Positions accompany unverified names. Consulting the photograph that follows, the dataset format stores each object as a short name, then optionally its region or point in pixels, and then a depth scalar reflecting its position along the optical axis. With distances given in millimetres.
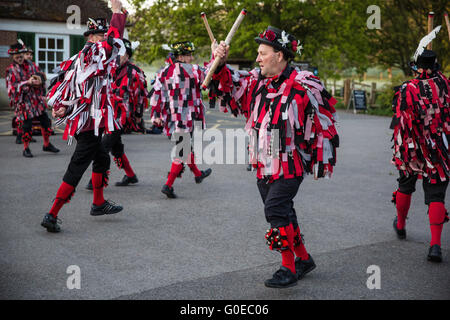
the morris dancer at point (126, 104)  7281
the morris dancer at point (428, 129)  4973
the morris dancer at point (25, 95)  10664
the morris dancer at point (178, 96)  7414
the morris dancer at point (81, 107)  5512
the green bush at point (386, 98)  23453
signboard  24281
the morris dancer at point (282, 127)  4090
